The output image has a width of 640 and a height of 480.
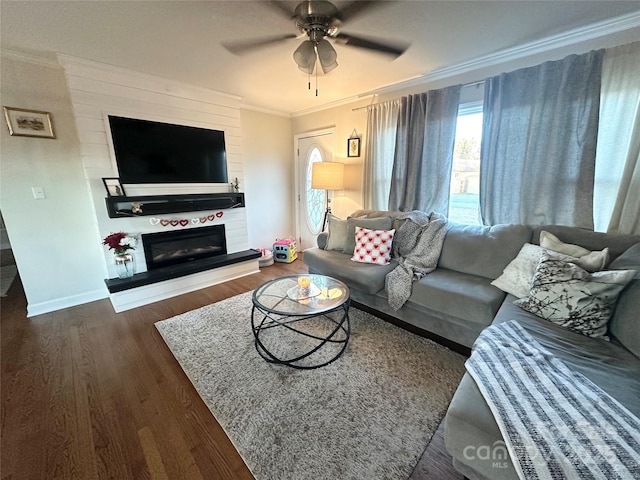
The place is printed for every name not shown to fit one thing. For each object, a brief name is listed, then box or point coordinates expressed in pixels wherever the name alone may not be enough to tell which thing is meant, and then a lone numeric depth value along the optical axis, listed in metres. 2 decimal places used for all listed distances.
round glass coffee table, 1.85
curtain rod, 2.48
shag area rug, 1.22
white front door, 4.07
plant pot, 2.69
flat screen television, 2.71
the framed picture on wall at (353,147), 3.56
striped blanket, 0.77
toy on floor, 4.20
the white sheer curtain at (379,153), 3.16
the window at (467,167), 2.63
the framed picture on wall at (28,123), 2.31
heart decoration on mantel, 3.01
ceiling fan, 1.57
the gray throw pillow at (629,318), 1.28
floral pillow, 1.39
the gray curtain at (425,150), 2.69
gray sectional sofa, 0.96
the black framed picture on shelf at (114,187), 2.64
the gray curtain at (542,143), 1.99
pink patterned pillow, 2.61
